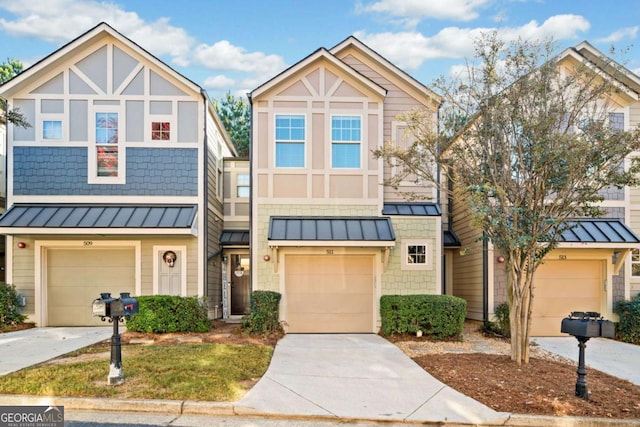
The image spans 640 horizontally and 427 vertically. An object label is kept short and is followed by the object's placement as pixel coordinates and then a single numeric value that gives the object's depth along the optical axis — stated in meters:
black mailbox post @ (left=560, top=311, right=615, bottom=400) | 5.62
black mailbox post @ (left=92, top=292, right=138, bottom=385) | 5.75
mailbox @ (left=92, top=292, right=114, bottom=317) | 5.75
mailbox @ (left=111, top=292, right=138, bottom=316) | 5.77
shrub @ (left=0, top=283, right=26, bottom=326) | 10.31
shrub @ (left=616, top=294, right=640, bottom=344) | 10.47
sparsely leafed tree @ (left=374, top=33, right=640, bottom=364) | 6.98
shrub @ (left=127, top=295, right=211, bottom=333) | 9.82
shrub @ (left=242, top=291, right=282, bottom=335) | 9.77
